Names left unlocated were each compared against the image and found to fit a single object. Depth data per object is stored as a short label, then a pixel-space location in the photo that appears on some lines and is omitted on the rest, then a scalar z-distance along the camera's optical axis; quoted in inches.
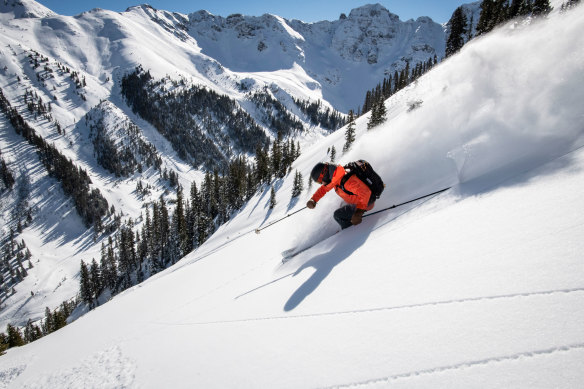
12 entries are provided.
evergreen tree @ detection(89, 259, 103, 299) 2513.5
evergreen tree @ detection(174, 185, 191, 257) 2308.1
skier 226.7
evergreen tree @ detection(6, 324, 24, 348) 1400.1
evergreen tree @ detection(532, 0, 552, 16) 1077.1
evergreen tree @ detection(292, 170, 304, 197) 1616.3
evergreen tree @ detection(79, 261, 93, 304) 2356.1
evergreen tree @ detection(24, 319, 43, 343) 1863.9
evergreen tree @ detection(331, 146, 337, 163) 1883.1
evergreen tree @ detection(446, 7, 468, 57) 1745.8
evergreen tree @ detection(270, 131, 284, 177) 2406.5
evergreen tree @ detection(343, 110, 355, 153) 1897.1
